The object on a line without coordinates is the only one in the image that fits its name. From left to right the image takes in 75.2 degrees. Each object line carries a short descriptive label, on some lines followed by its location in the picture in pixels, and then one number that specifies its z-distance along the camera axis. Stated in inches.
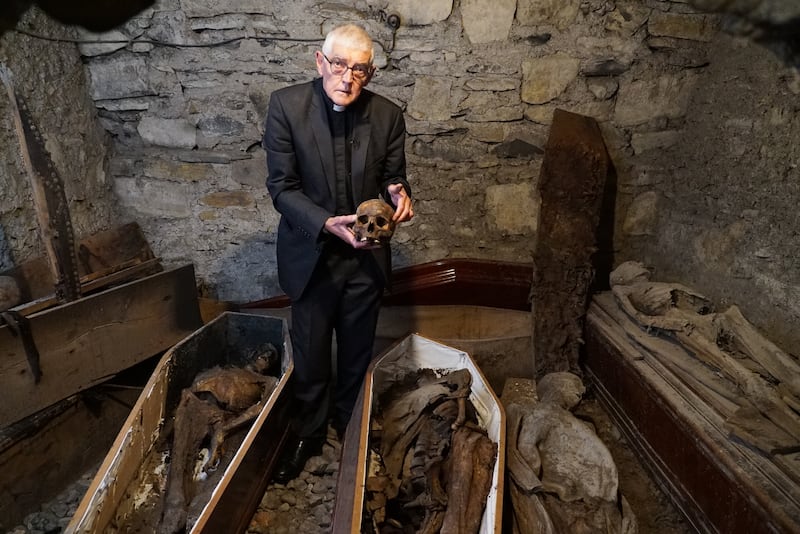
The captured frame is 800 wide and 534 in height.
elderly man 75.2
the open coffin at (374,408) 66.7
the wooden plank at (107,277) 85.5
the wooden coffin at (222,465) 69.0
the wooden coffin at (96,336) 82.9
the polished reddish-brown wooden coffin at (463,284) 122.6
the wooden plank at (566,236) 105.5
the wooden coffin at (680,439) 63.7
